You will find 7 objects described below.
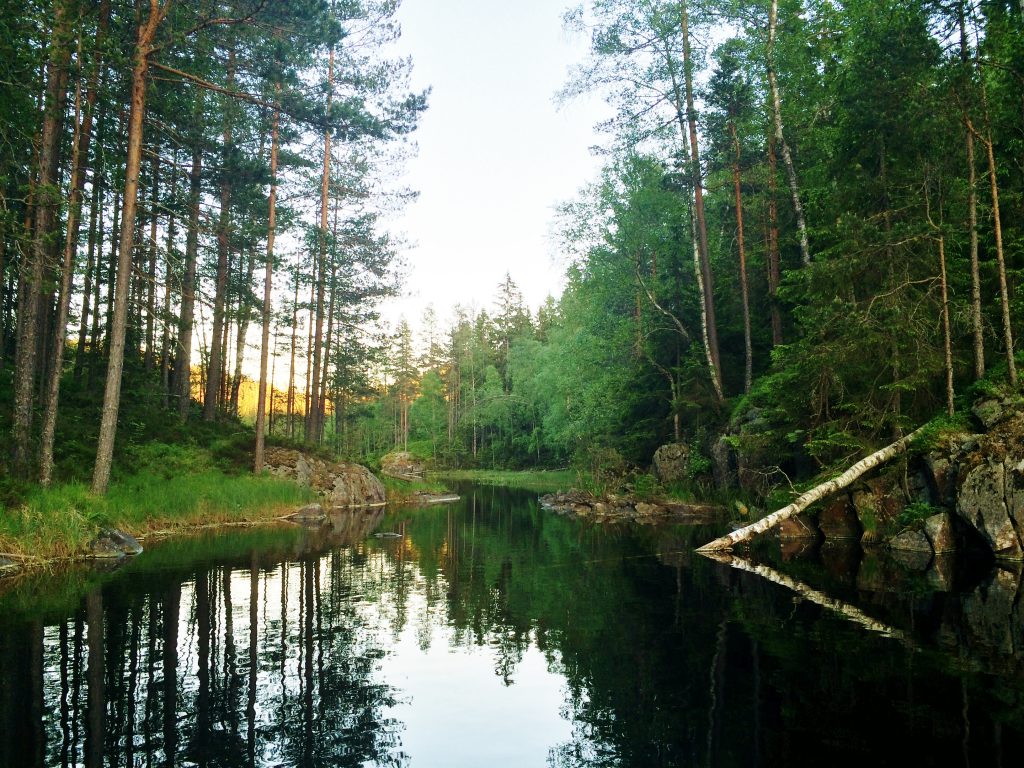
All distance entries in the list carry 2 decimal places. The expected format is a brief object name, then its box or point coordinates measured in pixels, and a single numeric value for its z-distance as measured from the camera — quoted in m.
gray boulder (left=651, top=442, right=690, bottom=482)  26.48
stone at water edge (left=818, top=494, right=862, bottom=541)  16.86
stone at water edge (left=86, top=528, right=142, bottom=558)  14.10
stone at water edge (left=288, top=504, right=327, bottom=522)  23.08
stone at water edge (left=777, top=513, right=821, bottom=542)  17.56
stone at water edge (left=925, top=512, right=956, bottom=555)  13.95
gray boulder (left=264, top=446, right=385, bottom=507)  25.55
